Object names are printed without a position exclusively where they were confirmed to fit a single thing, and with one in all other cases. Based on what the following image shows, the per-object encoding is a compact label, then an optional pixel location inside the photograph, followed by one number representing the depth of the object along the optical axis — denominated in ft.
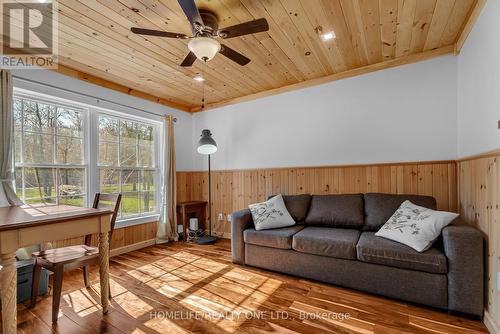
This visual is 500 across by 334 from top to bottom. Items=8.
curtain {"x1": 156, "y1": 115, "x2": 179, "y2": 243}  12.62
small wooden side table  13.01
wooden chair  5.78
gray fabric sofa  5.81
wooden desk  4.46
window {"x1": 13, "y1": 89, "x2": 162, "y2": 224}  8.43
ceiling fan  5.35
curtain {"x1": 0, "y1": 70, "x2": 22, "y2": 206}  7.27
